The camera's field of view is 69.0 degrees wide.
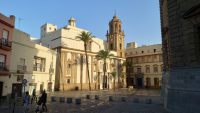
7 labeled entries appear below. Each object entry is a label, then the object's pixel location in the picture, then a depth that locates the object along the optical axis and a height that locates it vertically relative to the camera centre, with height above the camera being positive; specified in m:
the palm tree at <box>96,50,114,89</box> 42.61 +4.50
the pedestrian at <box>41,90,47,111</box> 11.71 -2.18
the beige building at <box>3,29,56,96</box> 21.30 +0.99
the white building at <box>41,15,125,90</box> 36.18 +2.69
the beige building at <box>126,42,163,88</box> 48.78 +1.39
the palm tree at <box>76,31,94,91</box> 37.40 +8.65
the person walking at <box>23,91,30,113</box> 11.67 -2.35
